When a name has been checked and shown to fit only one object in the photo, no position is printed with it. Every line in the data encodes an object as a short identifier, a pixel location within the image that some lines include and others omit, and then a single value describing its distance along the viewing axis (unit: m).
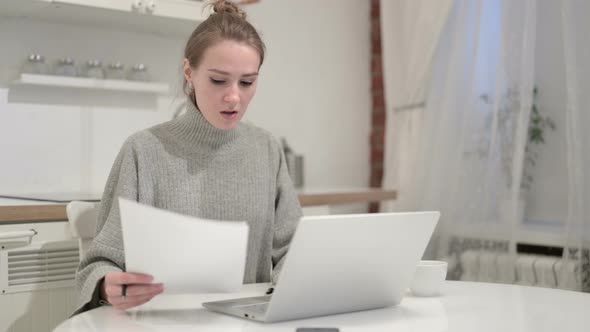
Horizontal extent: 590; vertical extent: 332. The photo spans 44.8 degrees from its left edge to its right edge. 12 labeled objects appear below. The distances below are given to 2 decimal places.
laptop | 1.08
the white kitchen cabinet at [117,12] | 2.38
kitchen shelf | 2.50
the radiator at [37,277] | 1.99
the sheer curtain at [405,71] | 3.22
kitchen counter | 1.99
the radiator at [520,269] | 2.54
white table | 1.12
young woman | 1.46
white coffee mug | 1.37
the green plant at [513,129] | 2.78
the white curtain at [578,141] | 2.54
